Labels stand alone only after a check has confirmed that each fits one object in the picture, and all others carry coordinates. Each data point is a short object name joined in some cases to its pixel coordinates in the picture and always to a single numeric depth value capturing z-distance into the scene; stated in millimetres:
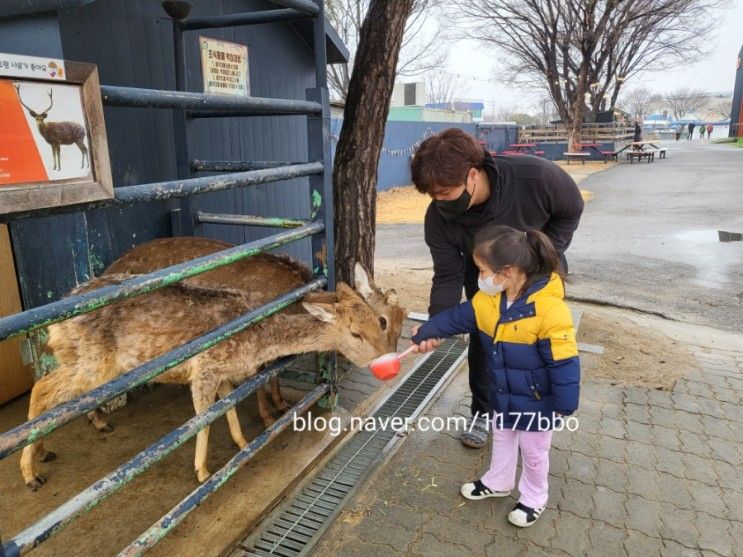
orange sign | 1657
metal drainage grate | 2838
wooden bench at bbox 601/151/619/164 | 29969
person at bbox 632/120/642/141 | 32891
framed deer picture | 1668
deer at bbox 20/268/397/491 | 3172
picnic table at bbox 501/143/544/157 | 30556
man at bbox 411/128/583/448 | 2867
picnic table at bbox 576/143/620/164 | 30016
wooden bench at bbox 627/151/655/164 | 28406
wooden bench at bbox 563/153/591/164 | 29338
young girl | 2613
